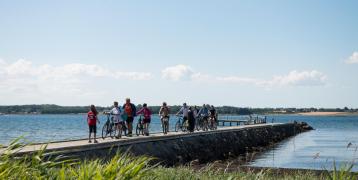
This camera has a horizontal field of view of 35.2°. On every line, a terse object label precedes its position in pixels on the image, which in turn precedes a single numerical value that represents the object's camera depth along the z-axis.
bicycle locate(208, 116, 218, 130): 34.88
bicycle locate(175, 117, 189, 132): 30.66
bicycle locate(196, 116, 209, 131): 33.53
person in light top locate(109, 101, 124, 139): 21.38
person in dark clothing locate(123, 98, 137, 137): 22.58
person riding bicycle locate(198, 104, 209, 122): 33.00
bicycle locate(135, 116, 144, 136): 24.97
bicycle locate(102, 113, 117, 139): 22.17
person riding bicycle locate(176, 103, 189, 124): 29.63
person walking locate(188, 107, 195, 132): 29.30
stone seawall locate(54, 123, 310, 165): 18.62
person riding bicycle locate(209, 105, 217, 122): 34.75
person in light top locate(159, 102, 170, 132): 26.62
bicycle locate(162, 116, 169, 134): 26.99
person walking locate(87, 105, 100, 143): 19.47
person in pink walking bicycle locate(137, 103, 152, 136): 24.55
